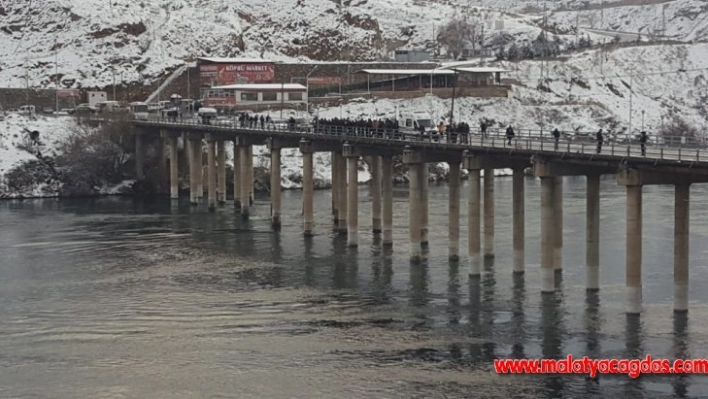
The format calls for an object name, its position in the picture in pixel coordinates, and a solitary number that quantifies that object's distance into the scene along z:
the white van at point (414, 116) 143.84
